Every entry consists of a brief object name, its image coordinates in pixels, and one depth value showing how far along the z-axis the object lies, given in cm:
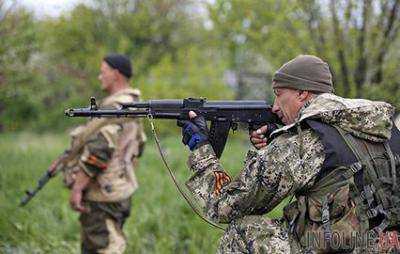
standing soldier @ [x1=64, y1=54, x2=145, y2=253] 1036
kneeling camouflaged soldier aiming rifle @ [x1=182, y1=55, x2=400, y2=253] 600
